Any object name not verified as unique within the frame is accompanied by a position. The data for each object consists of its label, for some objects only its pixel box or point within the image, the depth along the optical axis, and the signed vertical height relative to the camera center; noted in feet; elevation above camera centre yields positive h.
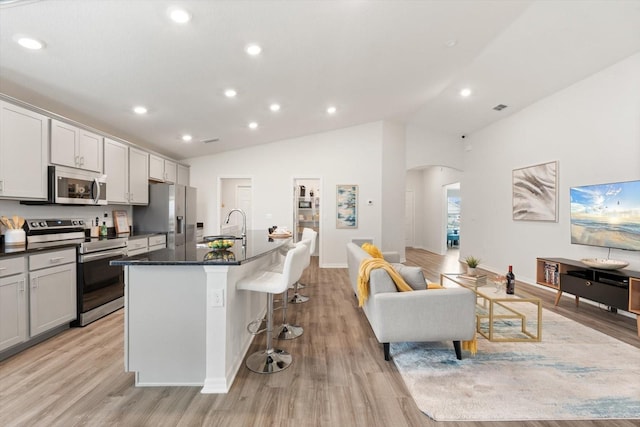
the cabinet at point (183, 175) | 20.68 +2.67
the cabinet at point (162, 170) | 17.11 +2.64
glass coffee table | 9.55 -3.85
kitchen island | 7.02 -2.62
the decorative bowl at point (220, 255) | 7.18 -1.09
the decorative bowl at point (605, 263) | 11.61 -1.97
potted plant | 12.01 -2.13
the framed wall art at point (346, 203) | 22.45 +0.76
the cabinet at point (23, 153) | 8.96 +1.90
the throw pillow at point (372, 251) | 12.52 -1.59
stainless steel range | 10.70 -1.87
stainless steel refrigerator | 16.79 -0.03
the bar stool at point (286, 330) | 10.03 -4.09
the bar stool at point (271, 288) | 7.58 -1.92
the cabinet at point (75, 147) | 10.68 +2.53
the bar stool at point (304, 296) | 13.89 -3.87
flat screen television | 11.66 -0.05
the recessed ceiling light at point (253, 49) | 9.40 +5.23
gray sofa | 8.20 -2.80
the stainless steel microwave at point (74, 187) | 10.54 +0.98
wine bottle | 10.30 -2.43
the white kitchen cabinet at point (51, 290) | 9.03 -2.50
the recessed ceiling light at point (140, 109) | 12.63 +4.43
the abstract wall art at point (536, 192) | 15.87 +1.21
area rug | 6.39 -4.18
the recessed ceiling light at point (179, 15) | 7.24 +4.88
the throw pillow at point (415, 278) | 9.02 -1.97
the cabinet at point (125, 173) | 13.65 +1.95
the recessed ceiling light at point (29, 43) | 7.53 +4.36
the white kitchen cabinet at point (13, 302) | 8.13 -2.53
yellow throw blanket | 8.62 -1.88
